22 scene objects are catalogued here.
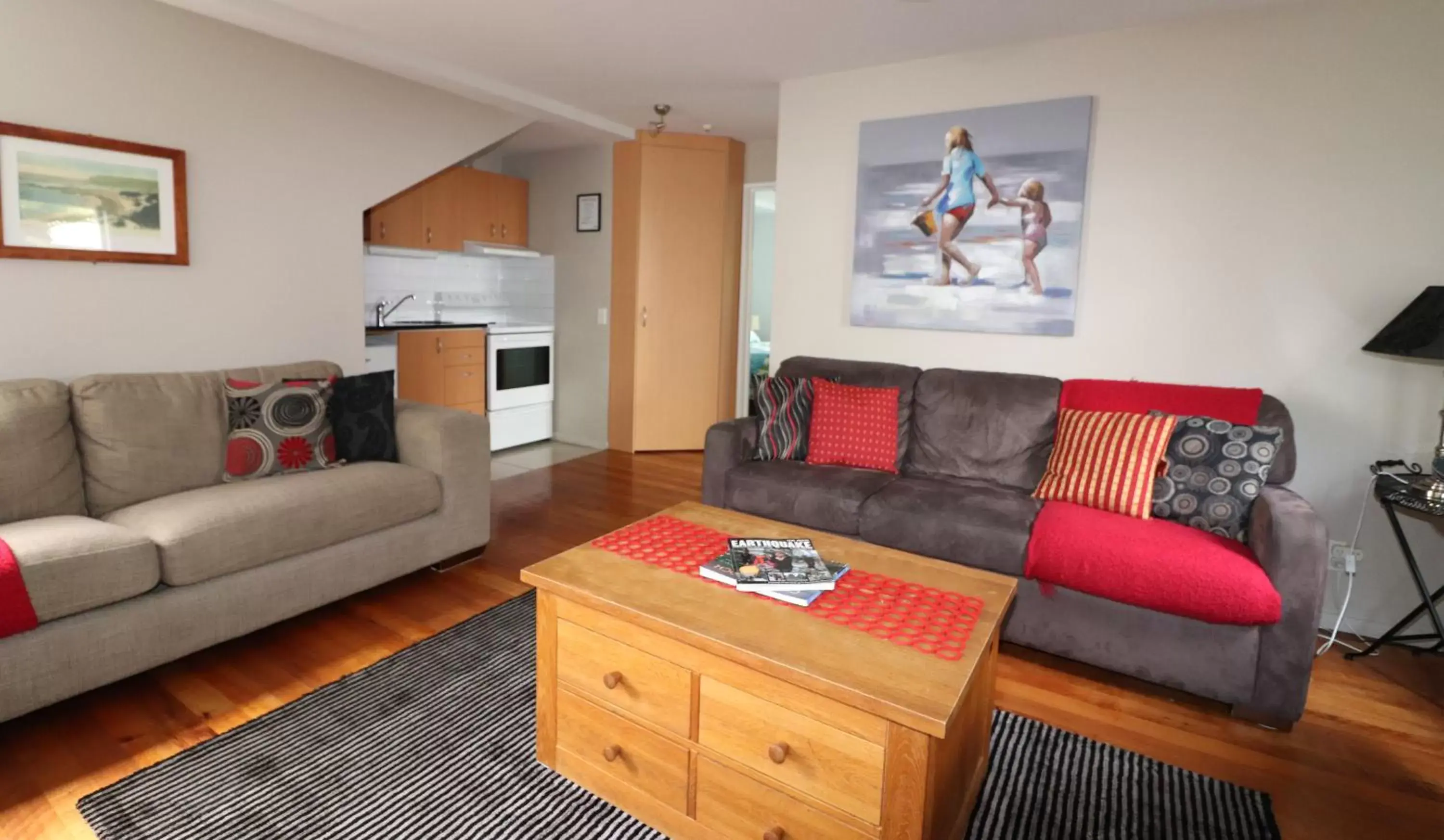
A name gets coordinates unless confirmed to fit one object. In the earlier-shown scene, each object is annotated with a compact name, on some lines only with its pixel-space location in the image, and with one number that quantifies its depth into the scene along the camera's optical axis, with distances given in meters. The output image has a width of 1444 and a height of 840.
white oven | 5.38
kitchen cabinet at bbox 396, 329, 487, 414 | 4.78
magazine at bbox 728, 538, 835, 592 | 1.82
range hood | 5.41
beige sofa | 2.03
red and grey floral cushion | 2.84
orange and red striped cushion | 2.61
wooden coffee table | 1.42
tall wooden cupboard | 5.33
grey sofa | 2.15
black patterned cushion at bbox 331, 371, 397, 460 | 3.08
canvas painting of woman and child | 3.29
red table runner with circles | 1.64
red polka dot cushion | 3.26
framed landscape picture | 2.69
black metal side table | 2.37
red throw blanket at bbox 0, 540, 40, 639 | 1.87
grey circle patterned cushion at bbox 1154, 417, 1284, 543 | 2.47
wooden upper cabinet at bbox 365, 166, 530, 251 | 4.91
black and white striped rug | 1.73
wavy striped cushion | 3.37
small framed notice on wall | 5.54
